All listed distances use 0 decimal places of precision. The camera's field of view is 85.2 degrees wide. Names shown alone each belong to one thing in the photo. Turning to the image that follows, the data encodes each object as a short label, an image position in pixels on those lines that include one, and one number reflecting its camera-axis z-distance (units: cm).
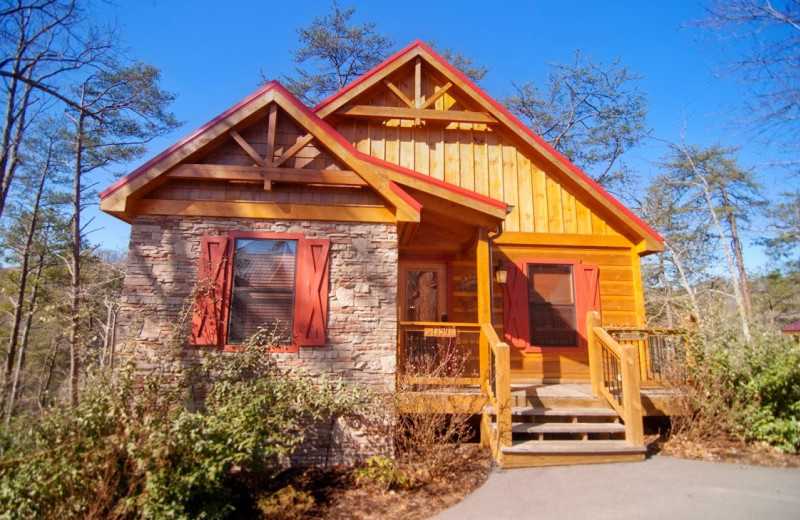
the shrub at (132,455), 362
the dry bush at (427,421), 494
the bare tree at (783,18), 761
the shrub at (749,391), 559
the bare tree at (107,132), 1479
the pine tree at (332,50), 1831
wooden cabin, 562
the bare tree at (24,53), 560
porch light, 801
